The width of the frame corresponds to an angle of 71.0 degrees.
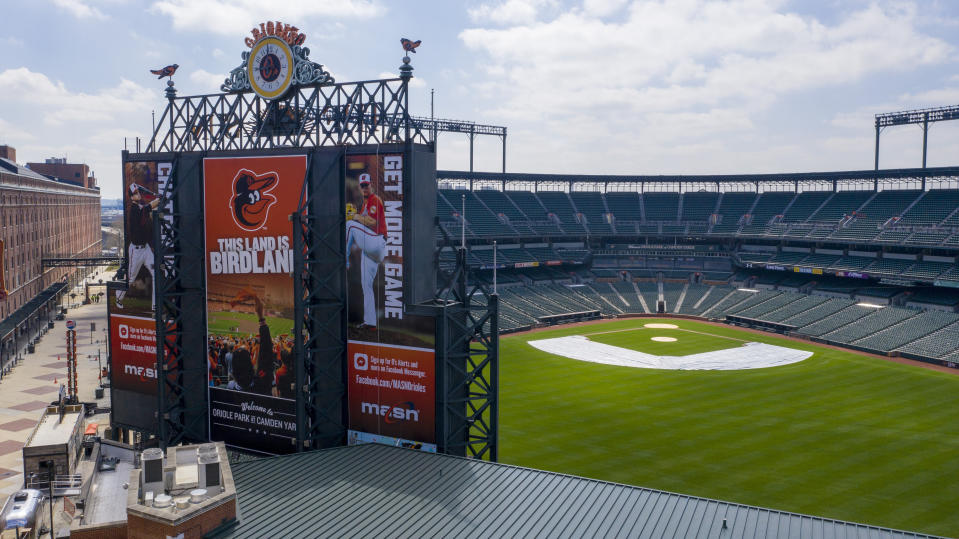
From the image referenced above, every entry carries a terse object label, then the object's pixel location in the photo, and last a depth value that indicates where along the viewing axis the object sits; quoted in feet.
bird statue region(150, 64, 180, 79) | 105.19
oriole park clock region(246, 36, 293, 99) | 91.86
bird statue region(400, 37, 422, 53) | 85.04
